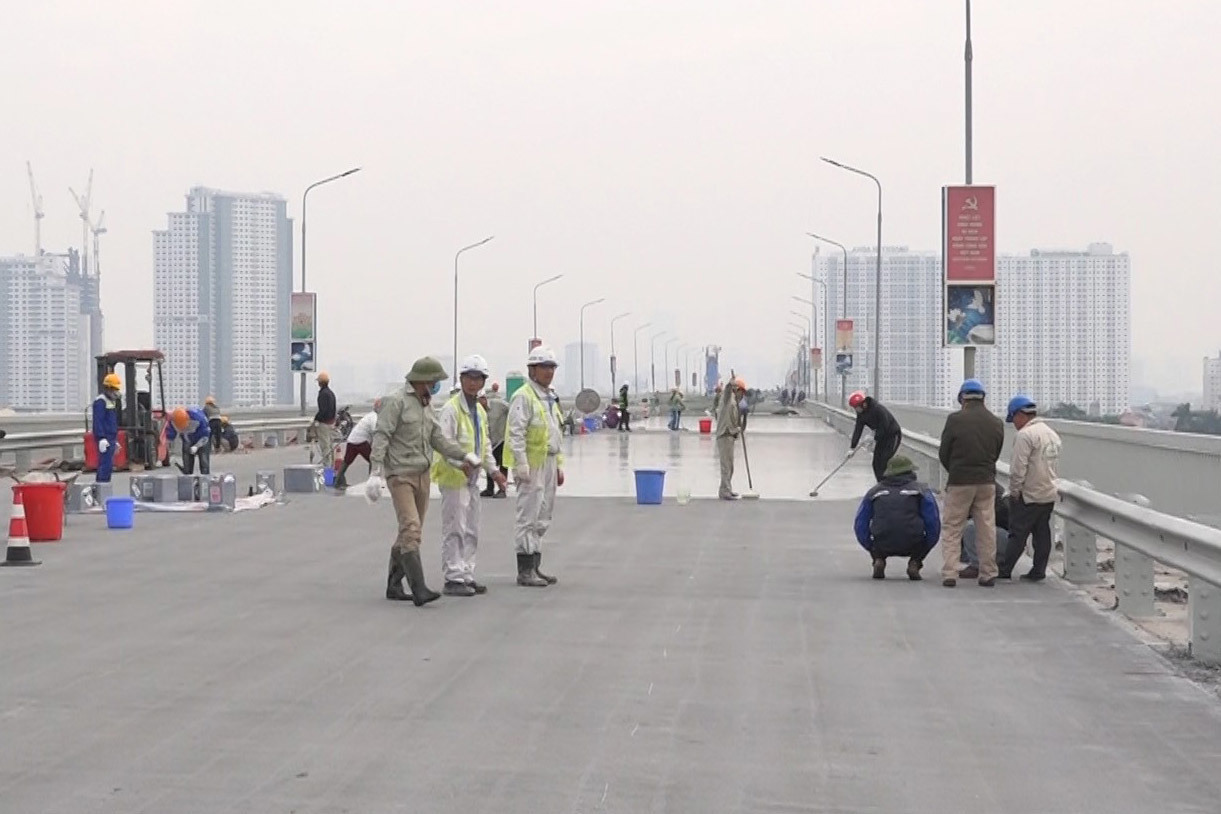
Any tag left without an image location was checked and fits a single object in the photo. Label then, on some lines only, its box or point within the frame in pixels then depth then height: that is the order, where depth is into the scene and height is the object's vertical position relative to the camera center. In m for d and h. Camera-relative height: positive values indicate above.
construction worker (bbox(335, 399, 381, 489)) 19.19 -0.60
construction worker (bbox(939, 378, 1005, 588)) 14.20 -0.79
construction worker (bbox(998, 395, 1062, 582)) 14.12 -0.81
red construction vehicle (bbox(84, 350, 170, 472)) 33.03 -0.68
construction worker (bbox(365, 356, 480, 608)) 12.79 -0.53
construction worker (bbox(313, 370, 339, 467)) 30.34 -0.60
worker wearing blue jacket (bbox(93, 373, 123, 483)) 25.64 -0.73
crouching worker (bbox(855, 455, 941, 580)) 14.44 -1.10
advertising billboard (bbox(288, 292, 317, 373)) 54.03 +1.62
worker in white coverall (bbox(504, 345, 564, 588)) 13.77 -0.66
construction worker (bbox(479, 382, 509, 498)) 25.89 -0.58
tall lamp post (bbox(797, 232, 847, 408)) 69.78 +3.93
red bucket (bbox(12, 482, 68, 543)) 17.70 -1.28
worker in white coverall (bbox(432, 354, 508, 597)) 13.24 -0.76
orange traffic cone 15.39 -1.38
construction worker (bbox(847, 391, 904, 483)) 21.27 -0.48
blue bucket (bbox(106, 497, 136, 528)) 19.22 -1.41
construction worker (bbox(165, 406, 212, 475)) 27.69 -0.75
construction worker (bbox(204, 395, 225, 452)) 36.47 -0.66
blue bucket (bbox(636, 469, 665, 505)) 23.77 -1.36
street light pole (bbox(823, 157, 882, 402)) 52.38 +1.76
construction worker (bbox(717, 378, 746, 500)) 24.86 -0.62
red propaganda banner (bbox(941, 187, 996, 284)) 25.11 +2.18
